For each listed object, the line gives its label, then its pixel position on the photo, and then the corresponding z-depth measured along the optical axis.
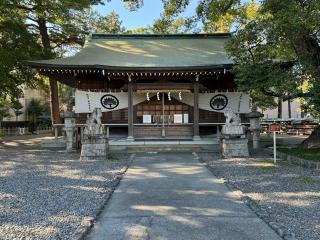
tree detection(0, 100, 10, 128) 24.46
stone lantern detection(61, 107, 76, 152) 10.67
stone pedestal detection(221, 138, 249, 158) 8.99
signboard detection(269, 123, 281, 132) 8.12
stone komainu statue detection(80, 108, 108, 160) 8.71
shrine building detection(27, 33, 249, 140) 11.39
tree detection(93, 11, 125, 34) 18.49
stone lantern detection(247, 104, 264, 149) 10.64
